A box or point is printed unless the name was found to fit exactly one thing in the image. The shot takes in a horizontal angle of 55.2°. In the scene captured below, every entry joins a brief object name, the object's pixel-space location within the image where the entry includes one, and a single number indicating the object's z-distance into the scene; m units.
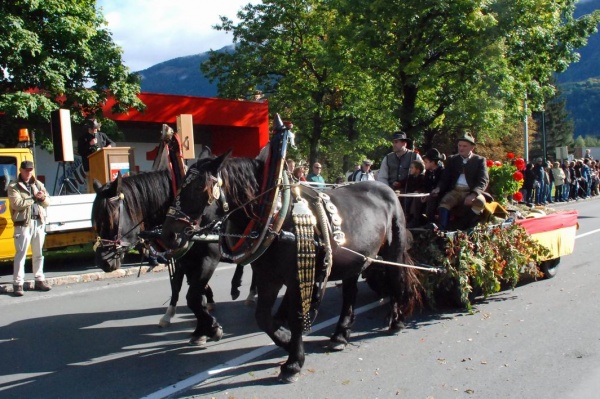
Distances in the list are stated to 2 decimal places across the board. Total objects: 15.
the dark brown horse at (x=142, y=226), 5.68
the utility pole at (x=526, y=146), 30.30
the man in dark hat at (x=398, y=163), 7.91
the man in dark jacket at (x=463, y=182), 6.99
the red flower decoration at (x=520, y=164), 7.75
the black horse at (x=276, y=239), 4.83
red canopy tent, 20.95
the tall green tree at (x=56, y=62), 13.11
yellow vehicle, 9.81
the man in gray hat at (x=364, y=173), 11.90
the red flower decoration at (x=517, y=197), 9.38
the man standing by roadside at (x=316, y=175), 12.12
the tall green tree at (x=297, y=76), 29.59
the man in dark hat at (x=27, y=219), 8.70
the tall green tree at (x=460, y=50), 20.48
